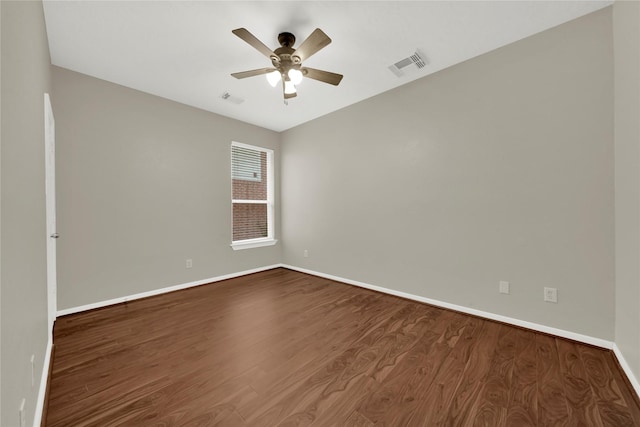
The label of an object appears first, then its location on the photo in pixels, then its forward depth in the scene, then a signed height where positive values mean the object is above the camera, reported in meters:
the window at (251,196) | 4.36 +0.31
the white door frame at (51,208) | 2.03 +0.05
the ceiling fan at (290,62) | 1.95 +1.33
